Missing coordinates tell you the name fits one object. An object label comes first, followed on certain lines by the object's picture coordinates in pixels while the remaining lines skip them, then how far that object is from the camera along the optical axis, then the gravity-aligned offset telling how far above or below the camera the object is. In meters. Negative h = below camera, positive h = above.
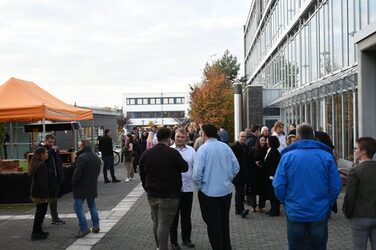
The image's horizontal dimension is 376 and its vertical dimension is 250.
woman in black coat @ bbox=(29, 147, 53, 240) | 9.12 -1.14
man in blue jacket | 5.43 -0.75
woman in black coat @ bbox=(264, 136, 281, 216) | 10.97 -0.97
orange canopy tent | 13.57 +0.43
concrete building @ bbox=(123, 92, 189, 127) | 122.00 +2.88
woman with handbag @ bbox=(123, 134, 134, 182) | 18.78 -1.35
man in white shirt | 8.18 -1.19
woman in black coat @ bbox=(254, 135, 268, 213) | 11.20 -1.10
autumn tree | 41.66 +1.17
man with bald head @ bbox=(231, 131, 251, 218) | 10.75 -1.17
